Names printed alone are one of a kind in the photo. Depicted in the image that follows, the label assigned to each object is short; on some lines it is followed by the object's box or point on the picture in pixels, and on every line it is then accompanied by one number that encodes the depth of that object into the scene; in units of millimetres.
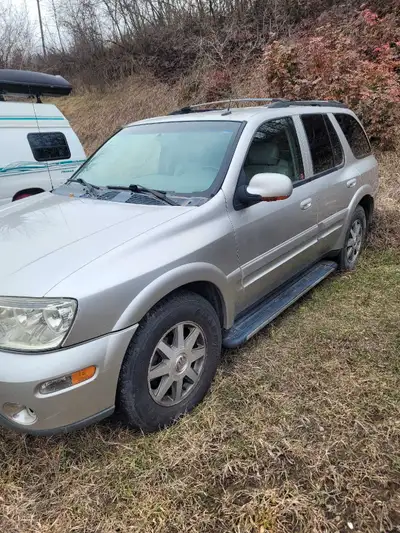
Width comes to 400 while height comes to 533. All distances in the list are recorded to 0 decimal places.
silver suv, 2008
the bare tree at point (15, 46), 19766
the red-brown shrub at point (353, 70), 8102
